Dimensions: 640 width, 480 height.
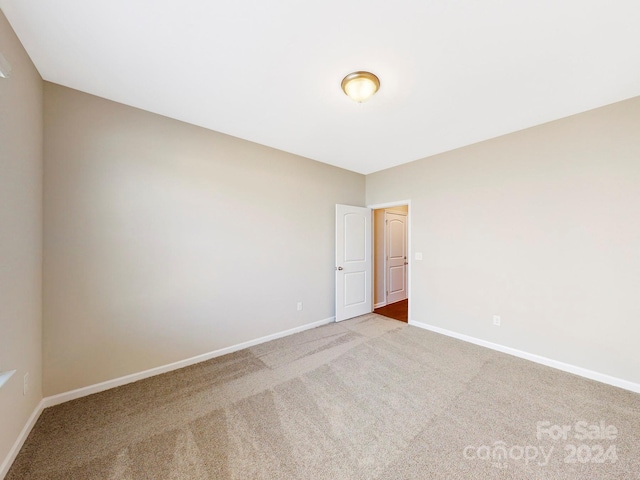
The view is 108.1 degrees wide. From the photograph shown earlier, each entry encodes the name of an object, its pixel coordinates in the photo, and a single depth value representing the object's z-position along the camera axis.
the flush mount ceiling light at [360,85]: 1.77
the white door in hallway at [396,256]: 5.03
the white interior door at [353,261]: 3.89
